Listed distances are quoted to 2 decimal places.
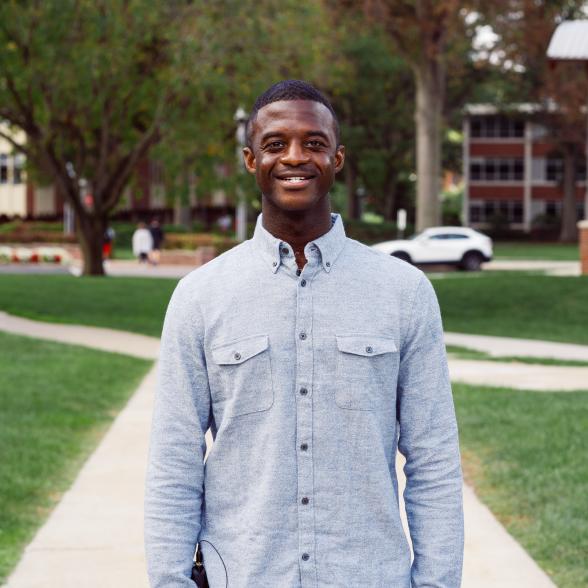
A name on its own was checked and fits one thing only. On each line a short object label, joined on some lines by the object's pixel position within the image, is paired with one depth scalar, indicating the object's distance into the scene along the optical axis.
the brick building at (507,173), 91.94
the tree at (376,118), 64.88
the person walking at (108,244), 46.81
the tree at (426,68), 37.88
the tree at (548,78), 37.66
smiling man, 2.84
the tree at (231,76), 26.56
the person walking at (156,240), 43.33
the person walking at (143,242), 42.75
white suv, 41.28
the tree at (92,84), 24.61
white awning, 27.23
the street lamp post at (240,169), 29.56
